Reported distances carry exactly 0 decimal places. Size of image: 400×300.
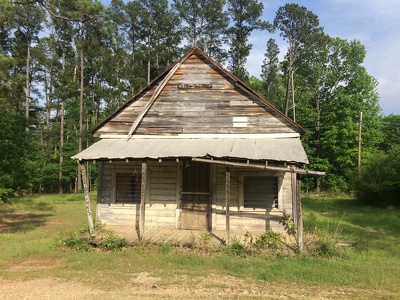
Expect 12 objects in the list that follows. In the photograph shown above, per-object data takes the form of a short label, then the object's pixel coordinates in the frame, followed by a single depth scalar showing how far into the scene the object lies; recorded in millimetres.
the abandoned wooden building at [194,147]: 10570
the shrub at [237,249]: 8438
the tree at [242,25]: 35594
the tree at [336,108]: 32594
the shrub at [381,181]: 20266
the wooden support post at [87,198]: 9571
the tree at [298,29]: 34938
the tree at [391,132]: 37516
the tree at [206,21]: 36906
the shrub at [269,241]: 8771
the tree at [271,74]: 41656
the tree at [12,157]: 12008
